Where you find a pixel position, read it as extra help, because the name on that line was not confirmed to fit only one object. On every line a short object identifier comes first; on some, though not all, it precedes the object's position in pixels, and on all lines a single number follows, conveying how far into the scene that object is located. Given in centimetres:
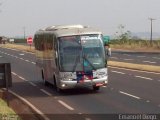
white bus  2145
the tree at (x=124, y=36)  10931
